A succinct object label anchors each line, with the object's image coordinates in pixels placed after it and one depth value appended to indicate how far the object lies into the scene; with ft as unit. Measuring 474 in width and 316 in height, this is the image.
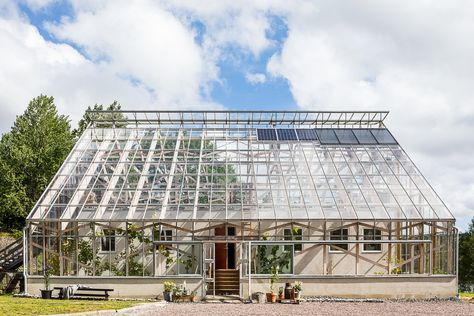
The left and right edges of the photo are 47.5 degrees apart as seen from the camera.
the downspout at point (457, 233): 73.44
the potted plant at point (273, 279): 70.08
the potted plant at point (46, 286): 69.31
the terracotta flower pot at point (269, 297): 70.29
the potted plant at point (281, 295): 70.74
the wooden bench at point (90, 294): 67.33
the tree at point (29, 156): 132.26
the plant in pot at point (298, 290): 69.46
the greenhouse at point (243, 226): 72.69
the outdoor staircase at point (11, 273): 79.77
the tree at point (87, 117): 129.49
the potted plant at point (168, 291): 69.66
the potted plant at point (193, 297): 70.39
